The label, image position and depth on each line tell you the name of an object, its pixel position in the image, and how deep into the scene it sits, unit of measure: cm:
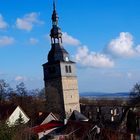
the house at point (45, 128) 3214
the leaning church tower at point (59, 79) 5430
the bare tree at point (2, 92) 5643
